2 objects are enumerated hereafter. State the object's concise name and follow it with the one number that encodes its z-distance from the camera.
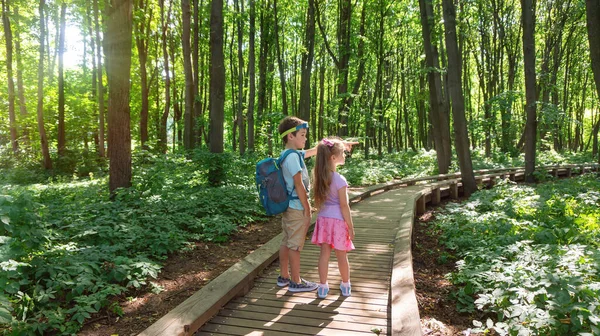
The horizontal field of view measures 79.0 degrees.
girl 4.04
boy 3.96
